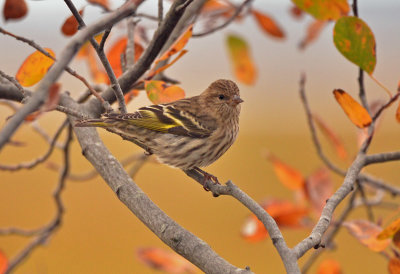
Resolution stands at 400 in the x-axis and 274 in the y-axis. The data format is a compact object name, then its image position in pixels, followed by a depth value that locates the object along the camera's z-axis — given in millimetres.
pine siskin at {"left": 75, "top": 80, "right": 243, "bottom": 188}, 5297
